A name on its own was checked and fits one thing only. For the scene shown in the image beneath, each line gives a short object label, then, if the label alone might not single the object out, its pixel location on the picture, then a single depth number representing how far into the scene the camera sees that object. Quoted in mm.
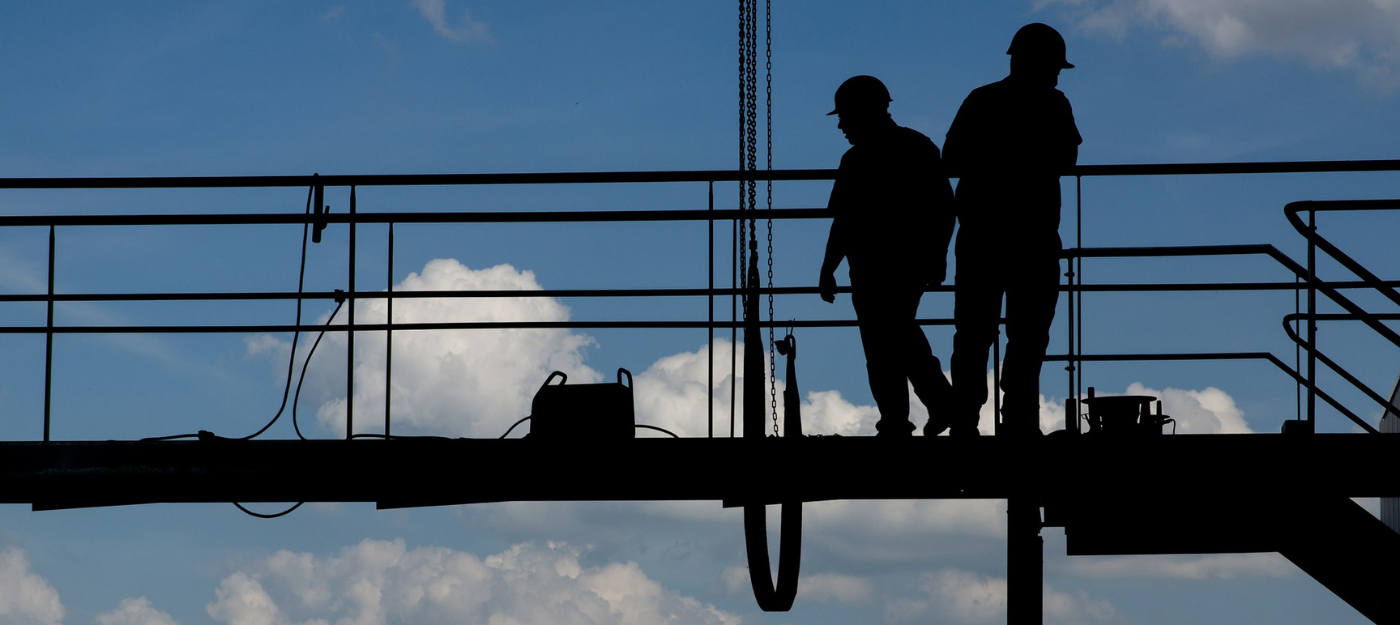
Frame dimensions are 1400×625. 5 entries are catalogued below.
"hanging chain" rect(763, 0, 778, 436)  14326
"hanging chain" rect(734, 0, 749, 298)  14690
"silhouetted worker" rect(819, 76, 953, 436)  13375
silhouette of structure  12836
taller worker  12820
